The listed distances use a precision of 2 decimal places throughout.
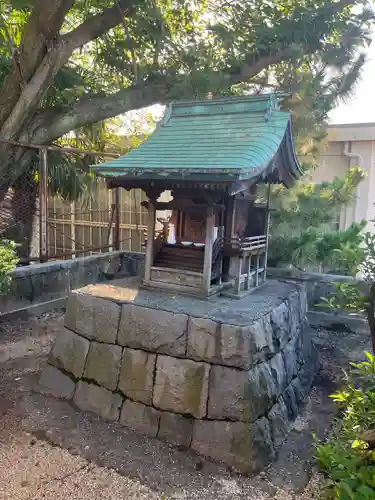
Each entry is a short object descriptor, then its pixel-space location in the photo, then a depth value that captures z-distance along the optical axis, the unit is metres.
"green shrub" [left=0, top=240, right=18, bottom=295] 3.71
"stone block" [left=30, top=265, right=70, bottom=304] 6.02
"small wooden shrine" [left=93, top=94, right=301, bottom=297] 3.82
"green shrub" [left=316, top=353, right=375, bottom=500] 2.09
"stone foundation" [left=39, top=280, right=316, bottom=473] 3.28
